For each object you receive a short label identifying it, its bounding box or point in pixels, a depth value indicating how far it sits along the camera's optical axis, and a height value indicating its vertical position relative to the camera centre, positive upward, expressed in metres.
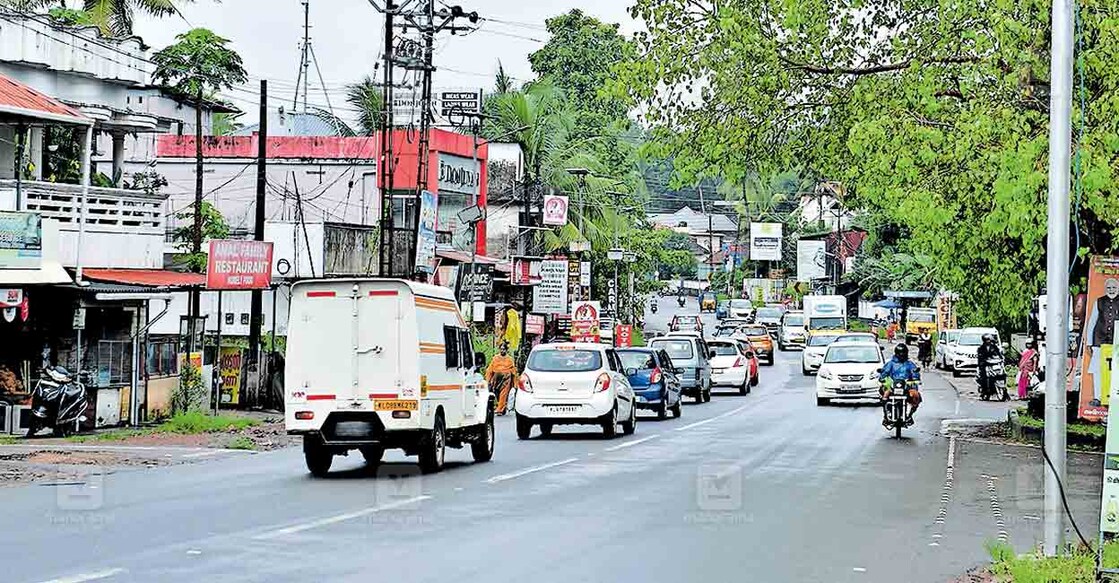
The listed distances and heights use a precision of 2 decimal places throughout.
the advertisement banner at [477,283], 45.02 +1.20
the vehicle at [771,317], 94.47 +0.47
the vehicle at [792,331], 87.06 -0.35
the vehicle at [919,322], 81.66 +0.28
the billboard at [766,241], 107.88 +5.94
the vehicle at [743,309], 101.74 +1.03
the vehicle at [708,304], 129.88 +1.70
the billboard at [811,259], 107.19 +4.65
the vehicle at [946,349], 63.49 -0.93
